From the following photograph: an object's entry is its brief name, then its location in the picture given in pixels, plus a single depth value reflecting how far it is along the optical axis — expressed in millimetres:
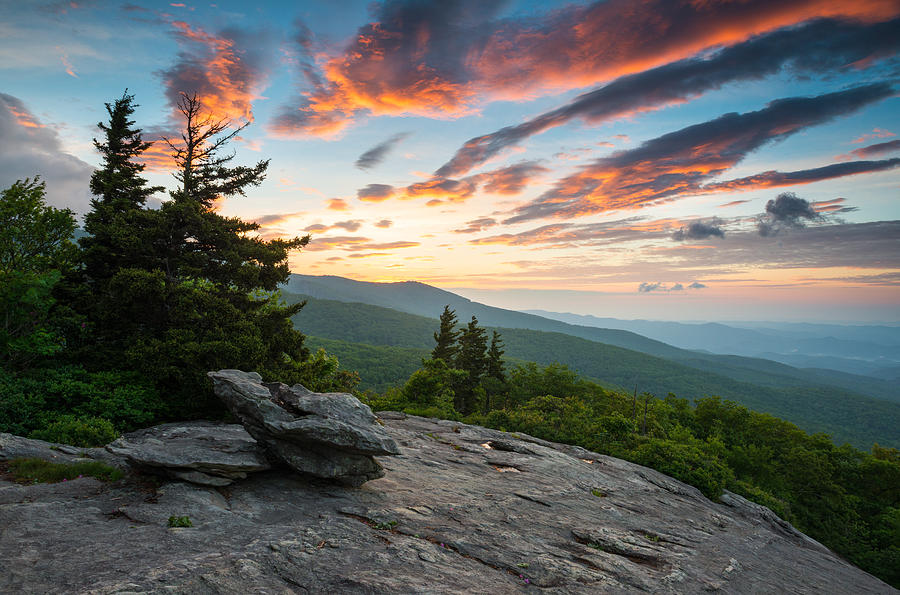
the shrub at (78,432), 14484
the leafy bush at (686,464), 25062
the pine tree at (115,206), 21405
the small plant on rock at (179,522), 9127
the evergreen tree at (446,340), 68875
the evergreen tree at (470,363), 64000
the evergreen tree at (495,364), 68125
